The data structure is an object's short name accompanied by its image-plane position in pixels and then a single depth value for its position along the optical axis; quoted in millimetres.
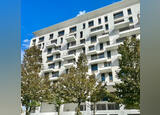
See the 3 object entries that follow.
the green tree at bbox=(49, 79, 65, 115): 11367
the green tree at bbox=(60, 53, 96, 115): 9548
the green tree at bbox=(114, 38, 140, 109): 7367
